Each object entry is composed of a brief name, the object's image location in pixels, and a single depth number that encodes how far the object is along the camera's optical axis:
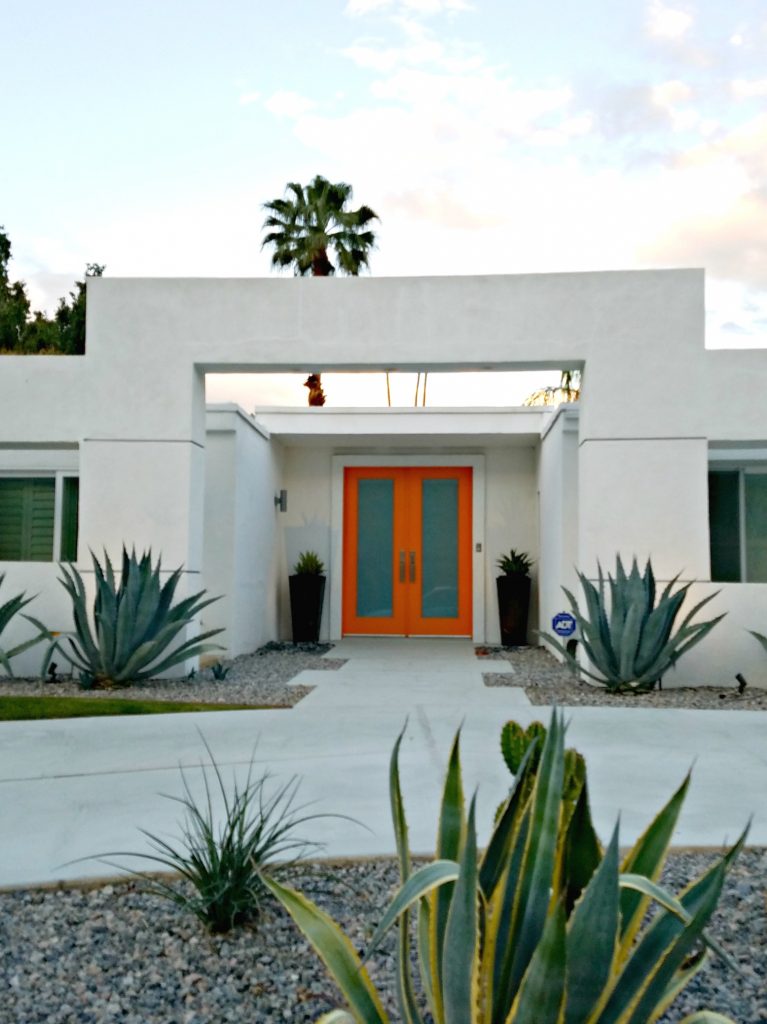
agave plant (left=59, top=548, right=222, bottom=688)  8.48
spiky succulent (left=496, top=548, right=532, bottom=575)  13.67
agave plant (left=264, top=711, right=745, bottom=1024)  1.78
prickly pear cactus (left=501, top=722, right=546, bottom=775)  3.32
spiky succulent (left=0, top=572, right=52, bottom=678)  8.56
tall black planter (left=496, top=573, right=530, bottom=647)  13.61
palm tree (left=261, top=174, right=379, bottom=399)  25.69
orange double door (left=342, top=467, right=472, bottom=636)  14.55
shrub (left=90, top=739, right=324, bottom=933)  3.18
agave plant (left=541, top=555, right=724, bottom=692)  8.23
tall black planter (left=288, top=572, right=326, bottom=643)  13.76
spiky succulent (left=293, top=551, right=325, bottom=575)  13.91
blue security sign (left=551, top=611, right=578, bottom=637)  10.10
